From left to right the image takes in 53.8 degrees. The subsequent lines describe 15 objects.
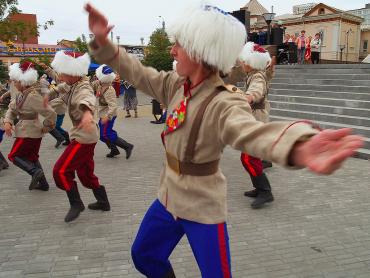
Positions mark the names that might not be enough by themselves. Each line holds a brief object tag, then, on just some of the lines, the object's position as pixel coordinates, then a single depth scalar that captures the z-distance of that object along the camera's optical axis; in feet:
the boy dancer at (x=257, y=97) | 14.94
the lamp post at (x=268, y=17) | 56.49
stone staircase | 27.22
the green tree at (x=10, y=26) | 31.04
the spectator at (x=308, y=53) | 58.73
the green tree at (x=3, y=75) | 36.33
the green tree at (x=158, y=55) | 89.15
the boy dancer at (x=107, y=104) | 21.75
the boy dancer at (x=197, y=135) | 6.00
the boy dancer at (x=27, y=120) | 16.10
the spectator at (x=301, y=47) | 55.36
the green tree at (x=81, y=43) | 109.19
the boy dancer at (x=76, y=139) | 12.78
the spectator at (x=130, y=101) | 43.40
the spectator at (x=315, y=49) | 62.03
